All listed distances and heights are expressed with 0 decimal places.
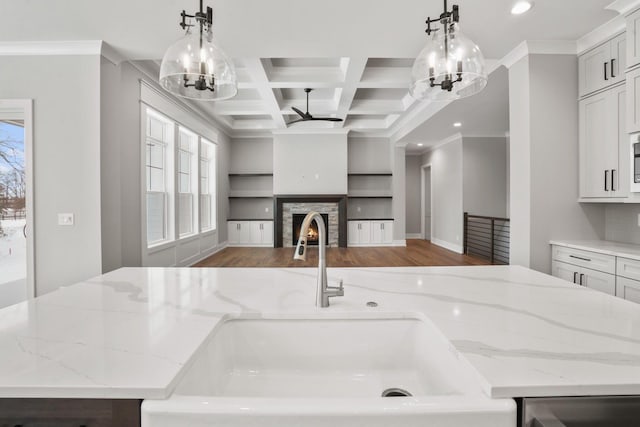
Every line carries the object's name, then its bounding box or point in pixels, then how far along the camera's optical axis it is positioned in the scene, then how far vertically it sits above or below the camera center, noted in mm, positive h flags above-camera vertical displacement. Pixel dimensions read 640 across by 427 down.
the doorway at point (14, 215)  3105 -51
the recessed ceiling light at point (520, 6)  2422 +1592
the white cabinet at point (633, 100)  2355 +819
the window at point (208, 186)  6707 +515
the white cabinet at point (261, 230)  7875 -527
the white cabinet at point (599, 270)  2260 -506
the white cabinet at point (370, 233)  7824 -608
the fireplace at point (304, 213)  7695 -130
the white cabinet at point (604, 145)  2600 +549
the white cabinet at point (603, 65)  2602 +1254
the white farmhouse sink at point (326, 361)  867 -485
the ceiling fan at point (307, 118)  5193 +1575
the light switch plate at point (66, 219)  3094 -91
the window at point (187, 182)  5598 +512
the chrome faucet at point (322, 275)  1101 -240
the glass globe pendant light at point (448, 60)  1486 +727
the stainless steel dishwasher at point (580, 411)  636 -418
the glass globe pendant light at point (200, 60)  1458 +712
